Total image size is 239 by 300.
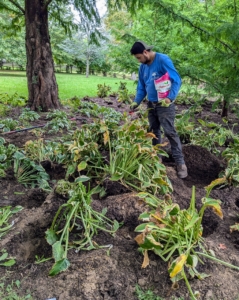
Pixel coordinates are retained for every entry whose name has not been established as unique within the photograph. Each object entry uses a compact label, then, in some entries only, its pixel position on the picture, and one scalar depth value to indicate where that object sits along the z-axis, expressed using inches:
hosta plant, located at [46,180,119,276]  73.3
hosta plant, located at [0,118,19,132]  172.1
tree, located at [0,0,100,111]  219.6
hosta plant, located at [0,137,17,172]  115.0
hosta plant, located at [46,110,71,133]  179.2
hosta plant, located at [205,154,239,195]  112.3
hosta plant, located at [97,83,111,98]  347.4
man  117.3
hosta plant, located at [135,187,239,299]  63.6
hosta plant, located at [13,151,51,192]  110.0
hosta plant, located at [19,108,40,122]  198.8
